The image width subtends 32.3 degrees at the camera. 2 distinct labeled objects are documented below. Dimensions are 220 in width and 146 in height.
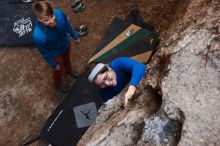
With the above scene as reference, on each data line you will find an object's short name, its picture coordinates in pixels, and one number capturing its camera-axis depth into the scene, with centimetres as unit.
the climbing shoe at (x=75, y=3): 849
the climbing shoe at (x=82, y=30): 813
